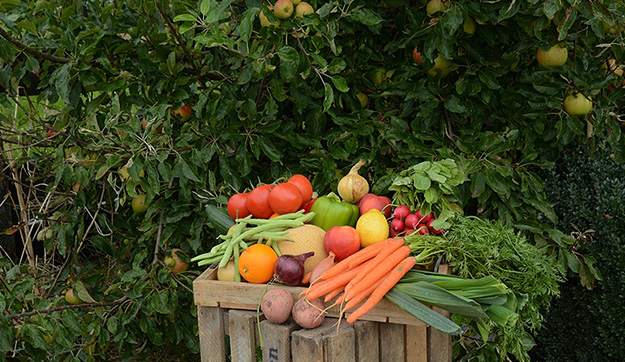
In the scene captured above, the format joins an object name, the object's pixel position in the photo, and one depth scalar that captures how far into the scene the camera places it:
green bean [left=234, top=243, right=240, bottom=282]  2.12
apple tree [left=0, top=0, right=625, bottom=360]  2.66
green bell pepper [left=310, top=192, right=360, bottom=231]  2.32
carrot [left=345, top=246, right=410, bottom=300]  1.93
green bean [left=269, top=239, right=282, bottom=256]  2.16
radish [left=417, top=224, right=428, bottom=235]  2.23
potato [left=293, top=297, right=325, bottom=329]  1.90
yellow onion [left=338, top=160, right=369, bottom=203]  2.38
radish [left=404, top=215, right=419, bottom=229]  2.26
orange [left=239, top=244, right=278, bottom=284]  2.07
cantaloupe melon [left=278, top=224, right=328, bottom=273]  2.17
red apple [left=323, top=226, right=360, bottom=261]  2.10
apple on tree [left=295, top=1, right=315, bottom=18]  2.42
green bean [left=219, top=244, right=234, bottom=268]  2.12
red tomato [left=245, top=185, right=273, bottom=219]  2.34
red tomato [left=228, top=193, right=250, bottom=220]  2.38
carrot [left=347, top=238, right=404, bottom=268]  2.04
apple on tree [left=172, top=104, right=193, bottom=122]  3.05
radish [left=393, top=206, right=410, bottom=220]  2.29
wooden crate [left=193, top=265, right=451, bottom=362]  1.87
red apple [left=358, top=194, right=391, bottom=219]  2.35
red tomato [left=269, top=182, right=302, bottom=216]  2.29
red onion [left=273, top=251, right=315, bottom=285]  2.04
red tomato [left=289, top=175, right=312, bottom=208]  2.39
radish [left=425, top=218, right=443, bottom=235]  2.23
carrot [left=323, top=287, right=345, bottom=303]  1.93
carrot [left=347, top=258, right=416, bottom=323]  1.89
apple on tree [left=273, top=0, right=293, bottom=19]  2.37
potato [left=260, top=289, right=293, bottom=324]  1.93
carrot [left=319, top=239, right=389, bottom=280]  2.00
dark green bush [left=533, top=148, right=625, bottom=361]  3.00
